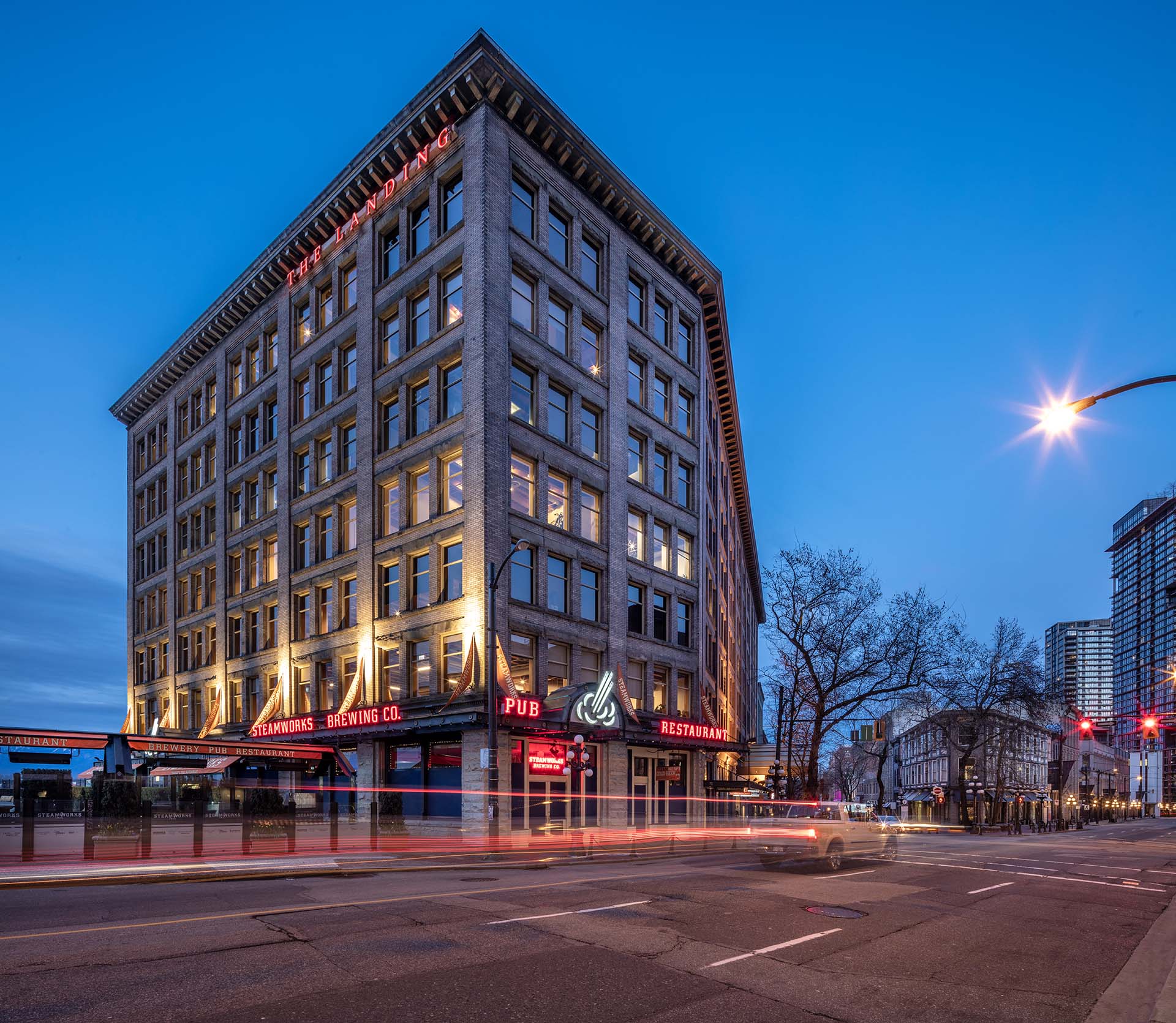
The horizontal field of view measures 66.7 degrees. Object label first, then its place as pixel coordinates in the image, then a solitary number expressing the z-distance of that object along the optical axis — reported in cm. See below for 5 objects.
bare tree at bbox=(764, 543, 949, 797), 4912
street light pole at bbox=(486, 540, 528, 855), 2703
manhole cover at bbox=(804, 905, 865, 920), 1420
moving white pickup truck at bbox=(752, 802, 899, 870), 2136
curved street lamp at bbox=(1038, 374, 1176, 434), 1273
